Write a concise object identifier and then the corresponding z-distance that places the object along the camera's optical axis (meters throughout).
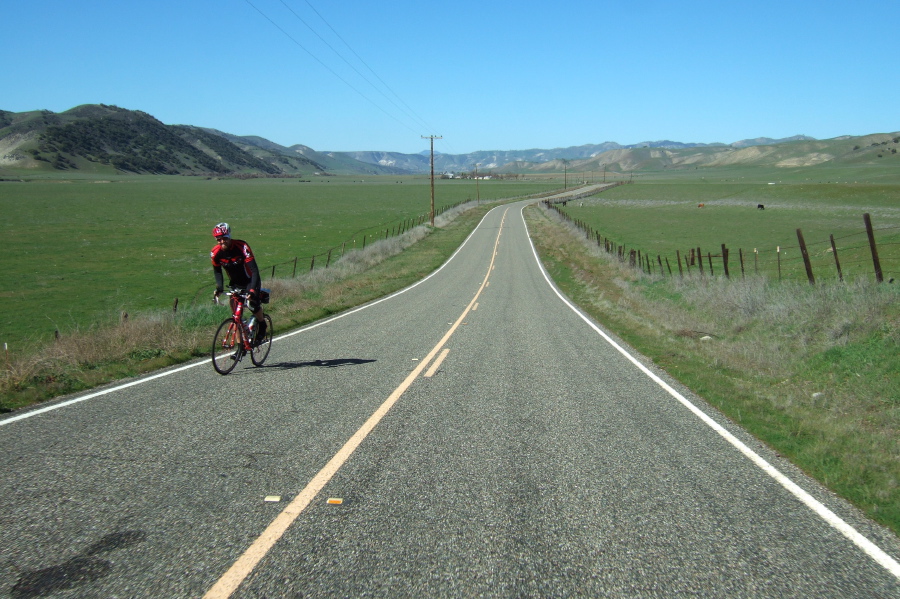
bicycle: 9.22
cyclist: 8.98
